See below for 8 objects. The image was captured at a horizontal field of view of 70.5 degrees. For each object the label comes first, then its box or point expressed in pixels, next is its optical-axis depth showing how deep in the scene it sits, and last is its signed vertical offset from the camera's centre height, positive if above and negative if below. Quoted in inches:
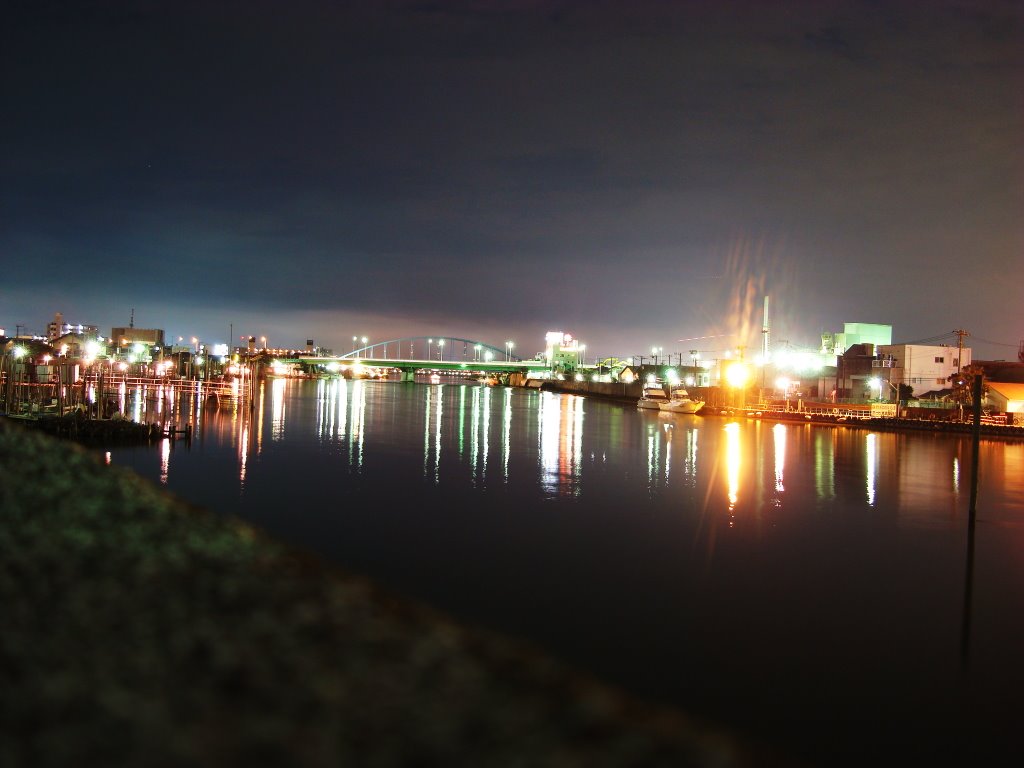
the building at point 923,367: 2010.8 +80.2
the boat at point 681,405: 2124.8 -45.8
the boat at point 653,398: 2414.6 -31.1
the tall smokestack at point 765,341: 2966.5 +215.0
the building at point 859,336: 2706.7 +217.2
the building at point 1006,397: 1588.3 -0.5
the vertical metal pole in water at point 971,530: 355.3 -108.2
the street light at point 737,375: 2188.7 +49.8
